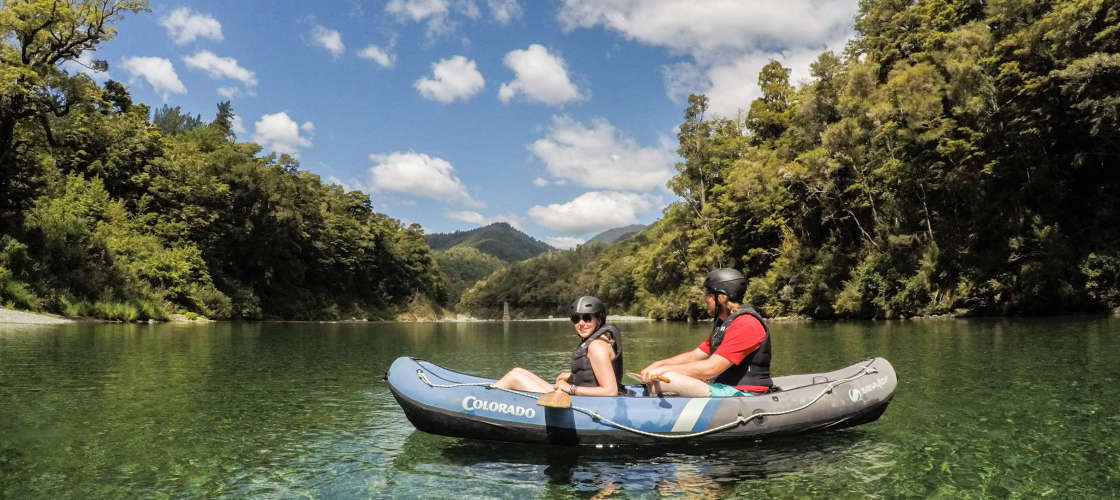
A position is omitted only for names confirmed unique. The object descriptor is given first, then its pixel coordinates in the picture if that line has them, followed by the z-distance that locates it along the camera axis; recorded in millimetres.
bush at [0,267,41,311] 26094
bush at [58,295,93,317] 28750
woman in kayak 6594
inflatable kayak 6320
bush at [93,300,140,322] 30562
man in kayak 6680
